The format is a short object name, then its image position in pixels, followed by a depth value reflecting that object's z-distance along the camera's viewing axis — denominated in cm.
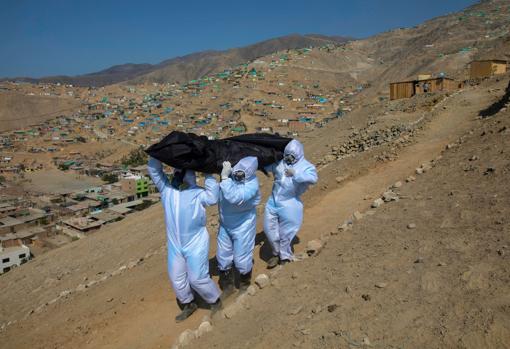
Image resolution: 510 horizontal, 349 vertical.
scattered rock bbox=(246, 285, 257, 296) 365
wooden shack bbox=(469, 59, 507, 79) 1714
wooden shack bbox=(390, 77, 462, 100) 1614
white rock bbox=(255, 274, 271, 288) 371
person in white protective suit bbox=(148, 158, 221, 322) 365
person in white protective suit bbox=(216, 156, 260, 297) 381
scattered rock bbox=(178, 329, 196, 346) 322
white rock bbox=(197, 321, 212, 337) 330
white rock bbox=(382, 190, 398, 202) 509
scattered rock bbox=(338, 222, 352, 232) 447
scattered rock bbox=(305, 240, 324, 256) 418
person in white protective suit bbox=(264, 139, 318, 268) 429
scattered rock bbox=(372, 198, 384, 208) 511
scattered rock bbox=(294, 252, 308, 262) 418
